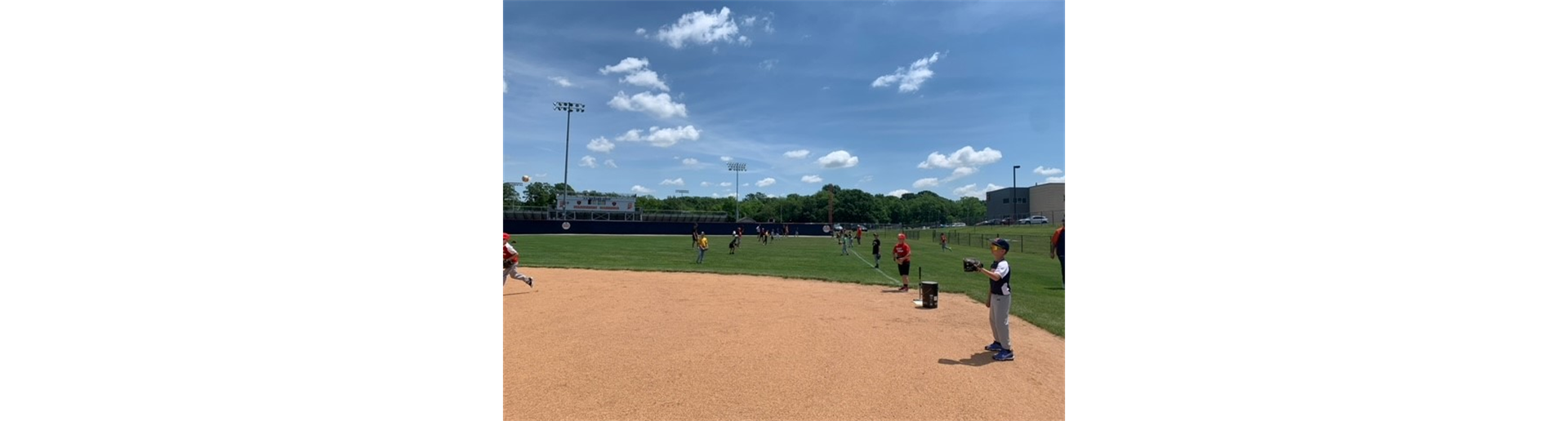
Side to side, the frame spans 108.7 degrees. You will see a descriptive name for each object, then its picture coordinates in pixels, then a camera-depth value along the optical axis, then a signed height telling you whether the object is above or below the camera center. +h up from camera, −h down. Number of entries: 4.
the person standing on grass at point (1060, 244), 13.23 -0.53
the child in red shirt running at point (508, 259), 12.60 -0.88
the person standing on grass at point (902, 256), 14.62 -0.88
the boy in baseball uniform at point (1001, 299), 7.09 -0.98
